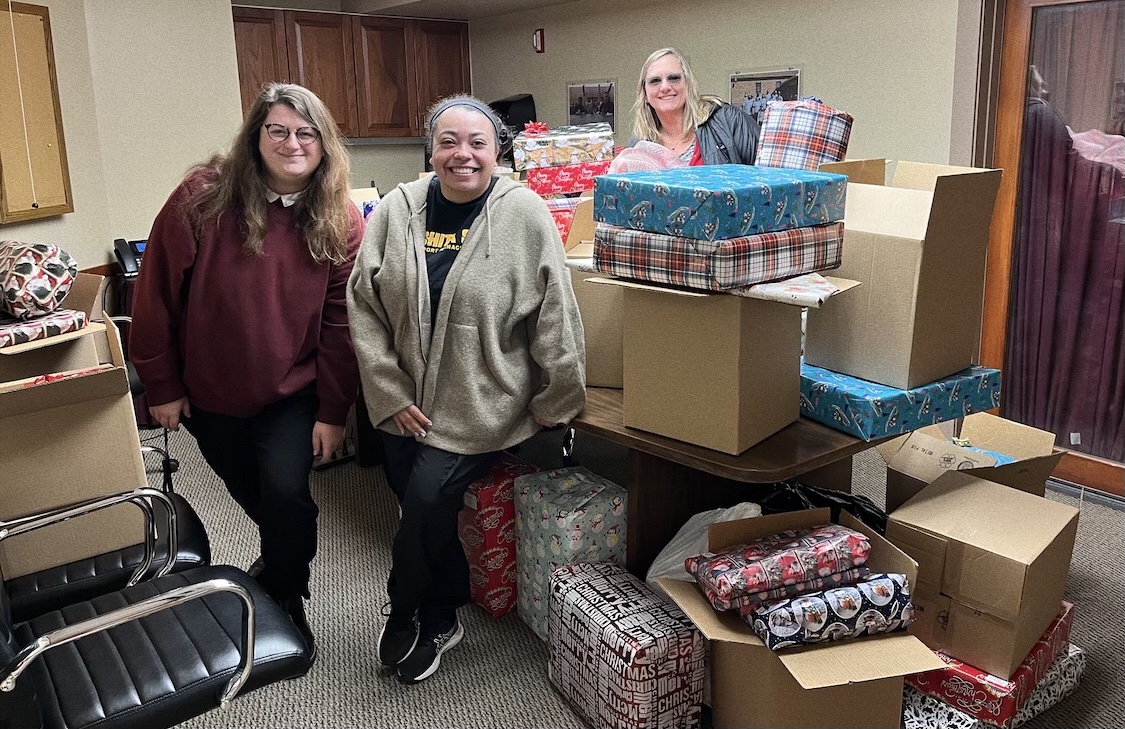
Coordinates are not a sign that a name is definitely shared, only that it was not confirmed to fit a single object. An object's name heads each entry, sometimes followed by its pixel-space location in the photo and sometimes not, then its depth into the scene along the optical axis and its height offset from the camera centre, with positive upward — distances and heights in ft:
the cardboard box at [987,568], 6.04 -2.75
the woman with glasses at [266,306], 6.96 -1.05
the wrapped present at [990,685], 6.12 -3.58
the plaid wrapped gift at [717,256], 5.62 -0.61
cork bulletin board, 11.71 +0.64
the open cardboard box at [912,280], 6.11 -0.84
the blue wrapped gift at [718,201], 5.60 -0.26
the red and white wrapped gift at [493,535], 8.01 -3.25
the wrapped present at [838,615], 5.76 -2.88
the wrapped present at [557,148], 9.36 +0.15
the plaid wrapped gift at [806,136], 8.24 +0.19
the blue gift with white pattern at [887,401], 6.21 -1.69
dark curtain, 10.25 -1.59
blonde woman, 9.84 +0.44
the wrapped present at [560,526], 7.42 -2.96
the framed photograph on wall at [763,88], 13.42 +1.06
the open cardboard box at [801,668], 5.68 -3.14
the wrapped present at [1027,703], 6.25 -3.80
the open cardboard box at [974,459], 7.75 -2.66
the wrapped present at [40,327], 6.84 -1.18
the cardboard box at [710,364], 5.81 -1.34
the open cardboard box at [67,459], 6.37 -2.06
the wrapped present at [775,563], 5.92 -2.64
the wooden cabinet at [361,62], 17.76 +2.13
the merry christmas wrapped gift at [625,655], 6.24 -3.42
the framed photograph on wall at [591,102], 17.06 +1.13
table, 5.90 -1.99
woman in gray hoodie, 6.69 -1.16
